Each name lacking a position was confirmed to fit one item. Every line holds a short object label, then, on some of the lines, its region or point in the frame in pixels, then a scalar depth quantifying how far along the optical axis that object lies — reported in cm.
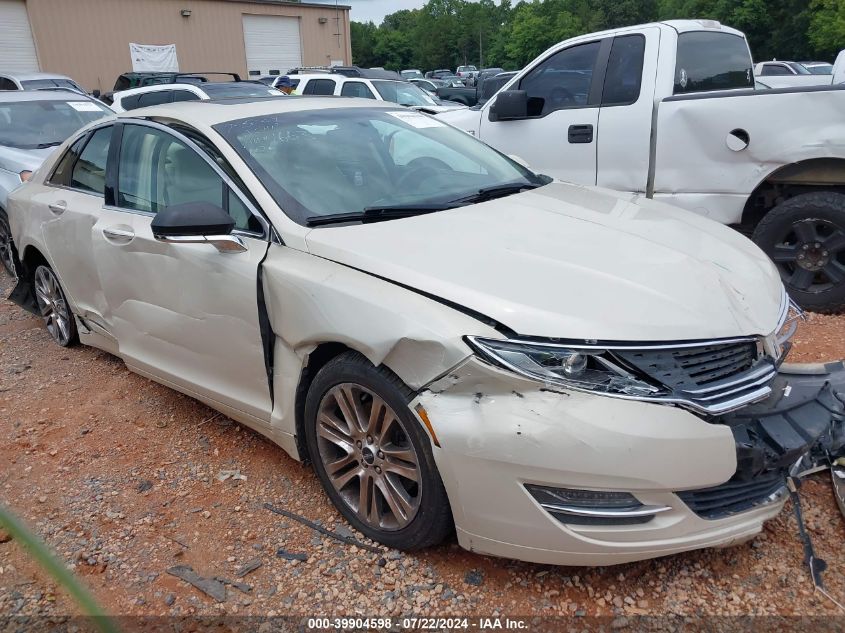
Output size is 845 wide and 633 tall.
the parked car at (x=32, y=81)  1510
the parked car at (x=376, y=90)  1311
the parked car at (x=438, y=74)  4959
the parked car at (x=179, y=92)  1229
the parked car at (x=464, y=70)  5347
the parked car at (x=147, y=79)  1576
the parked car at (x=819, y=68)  2070
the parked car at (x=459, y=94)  1687
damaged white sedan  215
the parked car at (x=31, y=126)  690
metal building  2645
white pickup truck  454
